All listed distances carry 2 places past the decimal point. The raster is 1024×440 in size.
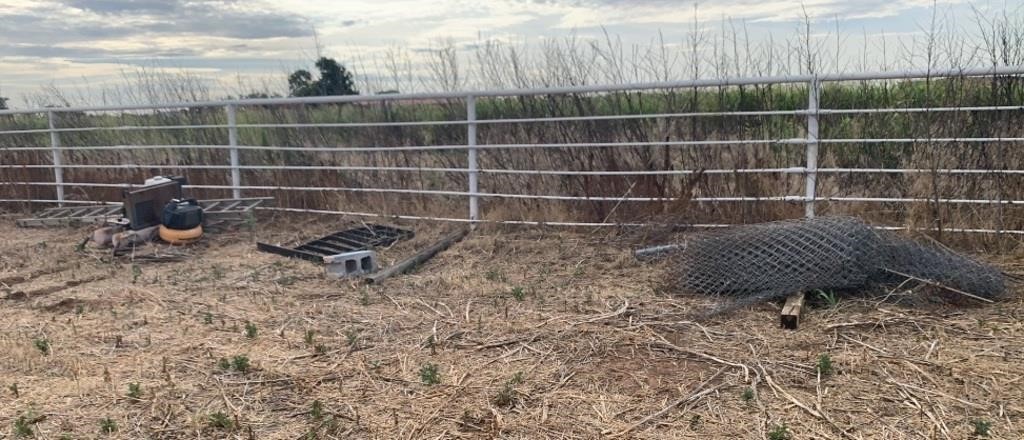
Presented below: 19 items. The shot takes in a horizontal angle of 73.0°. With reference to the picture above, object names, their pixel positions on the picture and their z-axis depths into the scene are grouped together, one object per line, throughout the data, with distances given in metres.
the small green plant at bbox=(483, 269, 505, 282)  4.81
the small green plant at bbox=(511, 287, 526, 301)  4.29
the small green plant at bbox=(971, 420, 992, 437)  2.41
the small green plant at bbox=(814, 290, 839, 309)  3.80
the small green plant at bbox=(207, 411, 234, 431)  2.71
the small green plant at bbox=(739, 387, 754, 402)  2.77
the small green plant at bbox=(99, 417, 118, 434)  2.71
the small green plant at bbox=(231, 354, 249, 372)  3.25
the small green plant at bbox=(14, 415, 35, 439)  2.69
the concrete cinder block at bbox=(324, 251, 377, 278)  4.98
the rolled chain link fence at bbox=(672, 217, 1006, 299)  3.86
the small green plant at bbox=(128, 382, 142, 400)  2.98
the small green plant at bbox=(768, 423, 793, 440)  2.45
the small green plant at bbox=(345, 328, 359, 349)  3.57
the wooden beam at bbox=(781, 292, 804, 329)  3.53
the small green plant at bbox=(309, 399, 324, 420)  2.77
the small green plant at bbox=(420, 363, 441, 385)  3.03
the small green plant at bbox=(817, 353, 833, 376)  2.97
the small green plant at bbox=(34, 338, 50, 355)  3.54
